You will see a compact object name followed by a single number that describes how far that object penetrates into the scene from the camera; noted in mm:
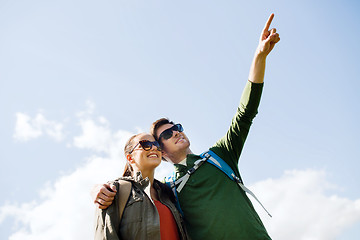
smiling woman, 3773
